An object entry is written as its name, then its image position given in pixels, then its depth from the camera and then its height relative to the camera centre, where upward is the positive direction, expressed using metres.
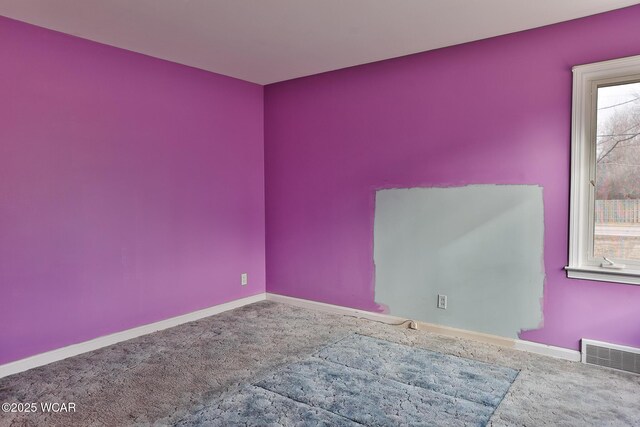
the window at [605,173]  2.77 +0.22
